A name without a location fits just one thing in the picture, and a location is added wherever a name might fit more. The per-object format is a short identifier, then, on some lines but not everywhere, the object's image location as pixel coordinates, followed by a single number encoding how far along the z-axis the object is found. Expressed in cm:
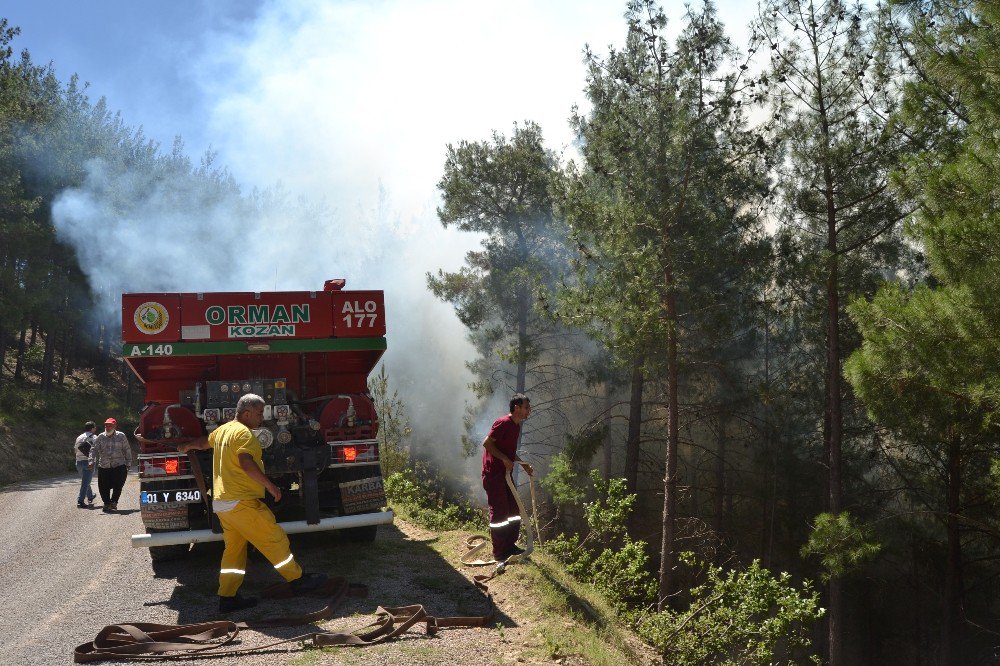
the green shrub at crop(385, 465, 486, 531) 1130
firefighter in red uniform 739
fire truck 809
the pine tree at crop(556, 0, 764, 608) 1338
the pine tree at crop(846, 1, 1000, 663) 792
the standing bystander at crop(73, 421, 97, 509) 1509
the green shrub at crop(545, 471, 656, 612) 912
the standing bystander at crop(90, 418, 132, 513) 1413
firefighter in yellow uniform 653
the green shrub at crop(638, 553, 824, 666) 800
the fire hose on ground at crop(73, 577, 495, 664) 554
